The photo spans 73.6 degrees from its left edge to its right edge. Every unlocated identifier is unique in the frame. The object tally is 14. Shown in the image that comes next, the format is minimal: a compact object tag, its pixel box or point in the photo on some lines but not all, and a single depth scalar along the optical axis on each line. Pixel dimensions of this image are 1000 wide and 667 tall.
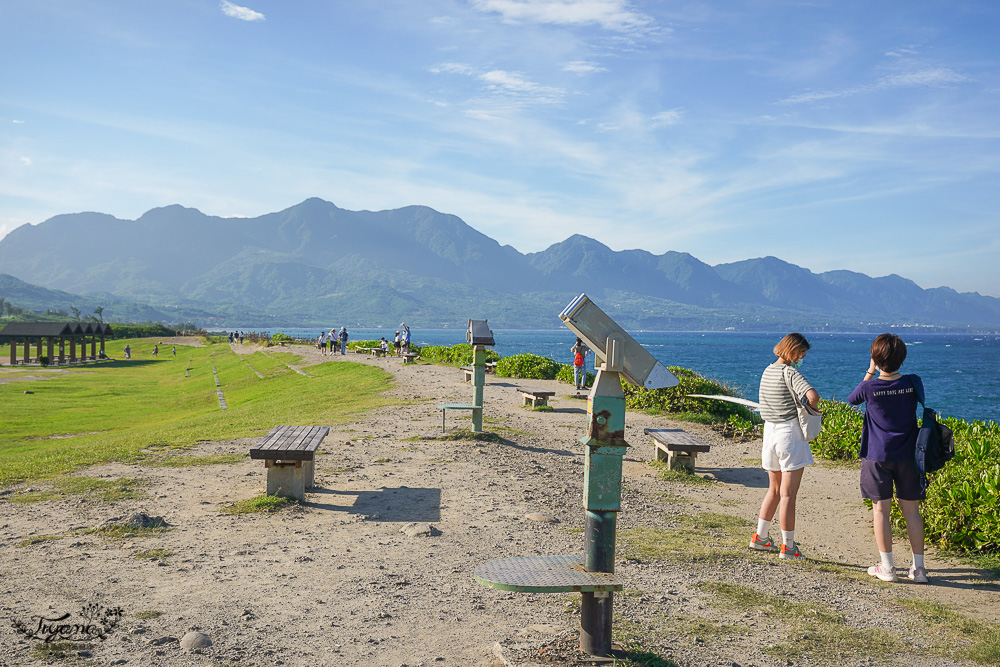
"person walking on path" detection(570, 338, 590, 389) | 21.17
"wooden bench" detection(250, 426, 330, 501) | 7.66
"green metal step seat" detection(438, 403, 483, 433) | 12.22
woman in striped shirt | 5.77
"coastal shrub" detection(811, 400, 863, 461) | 11.16
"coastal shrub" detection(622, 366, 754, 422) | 16.19
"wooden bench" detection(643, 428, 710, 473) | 9.67
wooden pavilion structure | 48.78
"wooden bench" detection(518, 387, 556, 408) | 16.42
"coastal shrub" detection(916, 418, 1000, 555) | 5.94
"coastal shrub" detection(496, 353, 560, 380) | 25.80
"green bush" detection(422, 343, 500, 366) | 29.58
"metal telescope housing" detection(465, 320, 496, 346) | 12.22
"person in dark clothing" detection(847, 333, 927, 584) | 5.28
